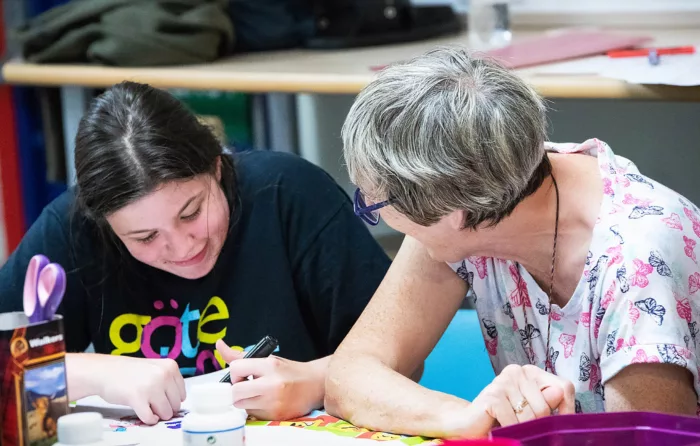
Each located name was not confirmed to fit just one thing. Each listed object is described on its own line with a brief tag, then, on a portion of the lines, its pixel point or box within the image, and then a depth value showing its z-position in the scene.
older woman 2.85
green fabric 4.71
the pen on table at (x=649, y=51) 3.95
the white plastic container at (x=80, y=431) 2.63
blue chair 3.32
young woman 3.18
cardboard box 2.66
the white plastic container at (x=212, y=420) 2.67
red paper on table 4.13
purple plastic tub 2.63
